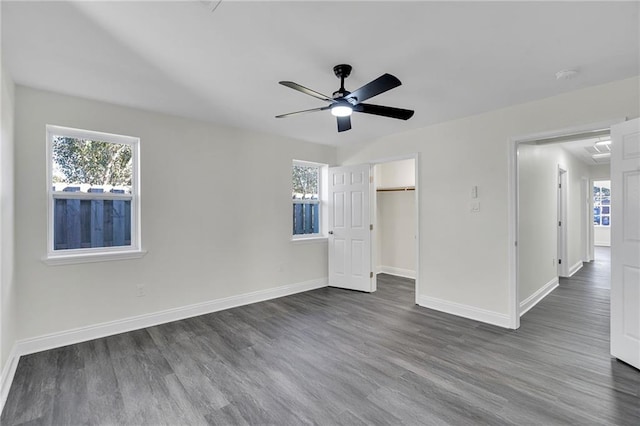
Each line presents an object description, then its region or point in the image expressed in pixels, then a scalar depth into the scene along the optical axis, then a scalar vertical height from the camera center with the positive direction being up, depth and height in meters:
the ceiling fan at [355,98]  2.09 +0.89
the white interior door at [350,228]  4.79 -0.27
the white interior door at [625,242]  2.45 -0.27
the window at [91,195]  3.03 +0.20
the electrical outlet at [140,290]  3.38 -0.89
